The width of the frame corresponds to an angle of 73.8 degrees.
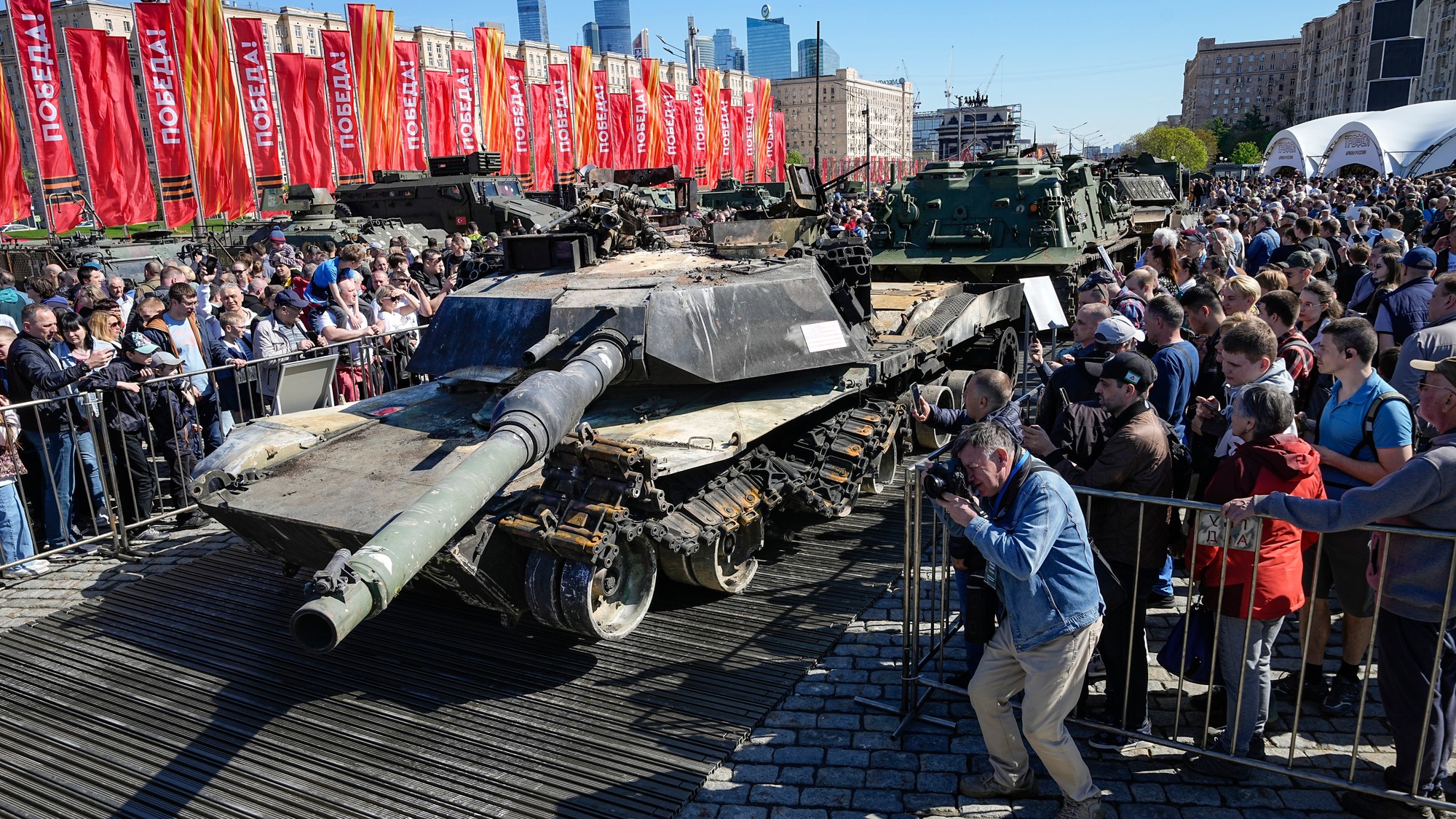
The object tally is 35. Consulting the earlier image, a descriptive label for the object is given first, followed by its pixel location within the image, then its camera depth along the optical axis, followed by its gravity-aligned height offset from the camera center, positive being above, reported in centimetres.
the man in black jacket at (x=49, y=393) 798 -144
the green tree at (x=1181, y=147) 7769 +275
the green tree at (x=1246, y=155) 8362 +214
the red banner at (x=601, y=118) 3666 +306
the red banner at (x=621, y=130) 3825 +272
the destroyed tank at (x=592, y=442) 562 -163
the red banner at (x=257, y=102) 2294 +259
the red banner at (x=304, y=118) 2494 +233
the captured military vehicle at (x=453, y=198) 2336 +16
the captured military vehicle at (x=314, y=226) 2077 -40
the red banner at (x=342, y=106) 2555 +265
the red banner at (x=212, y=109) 2084 +224
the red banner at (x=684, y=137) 4191 +257
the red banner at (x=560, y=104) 3525 +344
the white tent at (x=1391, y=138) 4397 +175
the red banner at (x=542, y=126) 3528 +273
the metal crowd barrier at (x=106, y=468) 816 -224
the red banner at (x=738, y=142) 4644 +254
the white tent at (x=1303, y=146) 4991 +171
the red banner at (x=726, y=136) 4512 +277
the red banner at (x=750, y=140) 4750 +267
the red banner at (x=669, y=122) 4041 +309
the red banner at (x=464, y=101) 3077 +323
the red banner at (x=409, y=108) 2758 +276
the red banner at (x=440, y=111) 3027 +287
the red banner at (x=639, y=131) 3891 +270
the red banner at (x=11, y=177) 1812 +76
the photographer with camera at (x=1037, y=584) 402 -167
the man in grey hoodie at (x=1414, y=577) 398 -170
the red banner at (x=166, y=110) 2028 +218
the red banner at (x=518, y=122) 3266 +267
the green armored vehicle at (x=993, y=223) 1423 -53
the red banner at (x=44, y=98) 1833 +224
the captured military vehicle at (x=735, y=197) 3247 -5
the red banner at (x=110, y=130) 1975 +172
